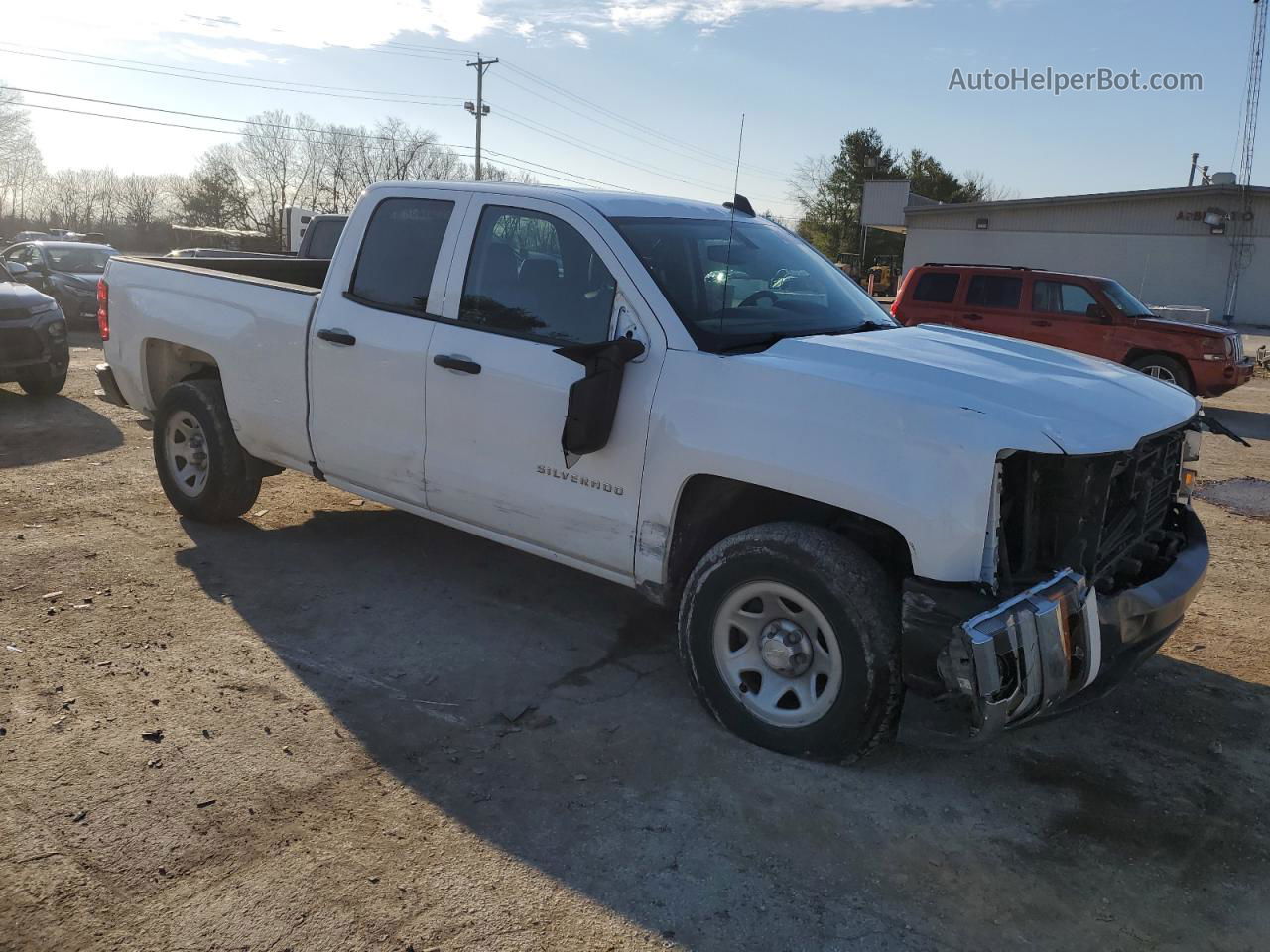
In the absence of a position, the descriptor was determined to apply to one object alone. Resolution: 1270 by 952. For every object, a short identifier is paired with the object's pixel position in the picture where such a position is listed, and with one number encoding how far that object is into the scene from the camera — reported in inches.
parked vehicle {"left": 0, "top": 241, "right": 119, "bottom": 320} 682.2
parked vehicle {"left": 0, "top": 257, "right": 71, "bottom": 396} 390.6
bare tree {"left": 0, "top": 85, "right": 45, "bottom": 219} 2915.8
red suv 526.3
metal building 1338.6
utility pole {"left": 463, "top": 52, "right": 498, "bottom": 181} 1985.7
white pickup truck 127.4
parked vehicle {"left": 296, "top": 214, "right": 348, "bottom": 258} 490.0
